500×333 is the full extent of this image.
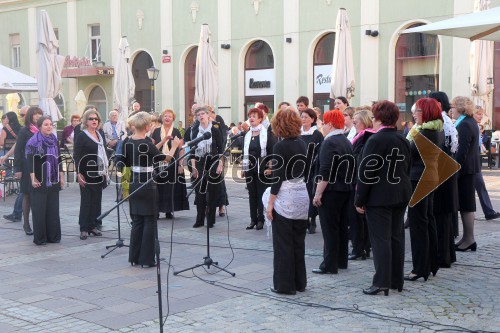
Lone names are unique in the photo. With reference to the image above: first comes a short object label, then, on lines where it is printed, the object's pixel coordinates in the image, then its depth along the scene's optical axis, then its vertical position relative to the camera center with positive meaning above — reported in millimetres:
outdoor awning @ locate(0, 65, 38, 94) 16422 +729
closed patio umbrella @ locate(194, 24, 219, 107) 22172 +1145
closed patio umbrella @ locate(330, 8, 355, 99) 20422 +1362
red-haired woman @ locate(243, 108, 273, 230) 10281 -719
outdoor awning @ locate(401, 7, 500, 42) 7016 +887
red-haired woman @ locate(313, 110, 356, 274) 7368 -859
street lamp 26500 +1484
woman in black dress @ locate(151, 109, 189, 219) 11258 -1170
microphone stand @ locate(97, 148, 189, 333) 5189 -1266
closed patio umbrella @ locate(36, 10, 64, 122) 17156 +1140
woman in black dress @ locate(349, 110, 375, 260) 8047 -1252
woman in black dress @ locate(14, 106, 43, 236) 10047 -627
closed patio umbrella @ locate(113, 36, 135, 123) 22453 +1018
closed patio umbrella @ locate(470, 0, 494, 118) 18766 +1115
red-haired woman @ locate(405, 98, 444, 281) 7105 -809
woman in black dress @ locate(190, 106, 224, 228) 10648 -757
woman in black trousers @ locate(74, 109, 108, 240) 9828 -816
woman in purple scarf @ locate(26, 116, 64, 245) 9438 -918
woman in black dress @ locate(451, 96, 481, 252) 8578 -652
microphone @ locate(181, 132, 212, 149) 6616 -272
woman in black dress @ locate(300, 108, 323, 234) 9398 -348
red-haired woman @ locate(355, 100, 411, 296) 6441 -737
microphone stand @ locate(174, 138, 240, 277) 7645 -1721
